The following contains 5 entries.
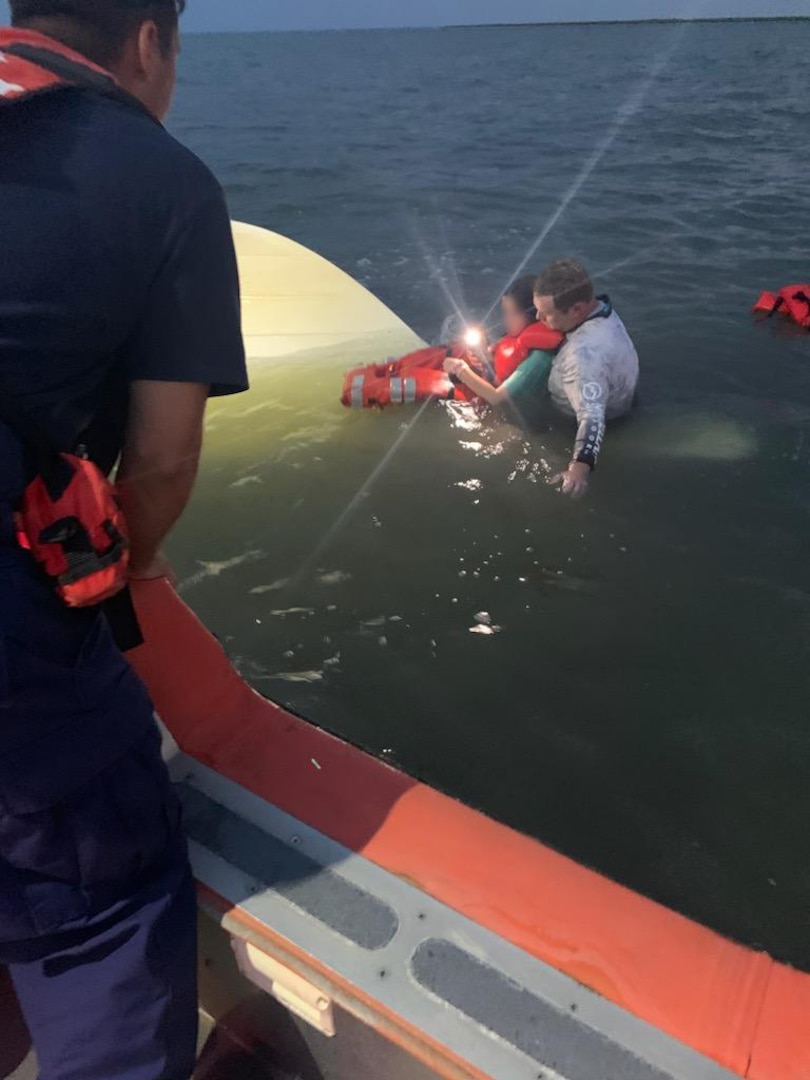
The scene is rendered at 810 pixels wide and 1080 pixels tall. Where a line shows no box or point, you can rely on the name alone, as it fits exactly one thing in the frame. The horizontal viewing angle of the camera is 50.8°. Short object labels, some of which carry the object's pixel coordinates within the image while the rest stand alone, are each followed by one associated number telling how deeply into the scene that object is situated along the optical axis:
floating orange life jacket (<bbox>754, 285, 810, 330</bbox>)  7.12
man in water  4.75
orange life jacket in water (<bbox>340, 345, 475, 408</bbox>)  5.82
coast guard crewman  1.22
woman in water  5.32
